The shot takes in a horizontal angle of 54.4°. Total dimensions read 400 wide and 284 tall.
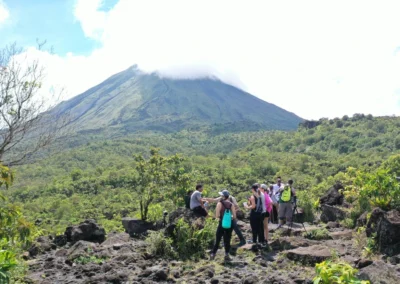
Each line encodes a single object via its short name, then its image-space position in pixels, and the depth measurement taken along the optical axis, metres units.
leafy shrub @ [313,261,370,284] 3.97
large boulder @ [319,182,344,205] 14.45
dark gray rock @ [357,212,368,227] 9.87
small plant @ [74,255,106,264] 8.37
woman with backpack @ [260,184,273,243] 9.38
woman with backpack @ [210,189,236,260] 8.29
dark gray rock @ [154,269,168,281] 6.94
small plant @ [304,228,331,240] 9.84
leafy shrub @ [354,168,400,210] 8.45
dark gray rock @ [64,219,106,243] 11.12
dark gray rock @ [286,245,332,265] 7.35
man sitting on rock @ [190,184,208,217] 10.40
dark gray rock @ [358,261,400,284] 5.35
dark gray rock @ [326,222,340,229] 11.50
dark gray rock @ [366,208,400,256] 7.68
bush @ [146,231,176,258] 8.64
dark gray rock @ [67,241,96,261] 8.74
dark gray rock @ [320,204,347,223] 12.31
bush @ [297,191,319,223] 13.57
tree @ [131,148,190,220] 13.87
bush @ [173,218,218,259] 8.75
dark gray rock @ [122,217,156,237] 12.11
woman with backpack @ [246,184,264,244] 8.93
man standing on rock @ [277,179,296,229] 11.23
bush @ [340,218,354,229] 11.05
